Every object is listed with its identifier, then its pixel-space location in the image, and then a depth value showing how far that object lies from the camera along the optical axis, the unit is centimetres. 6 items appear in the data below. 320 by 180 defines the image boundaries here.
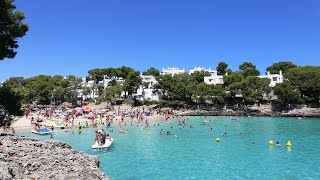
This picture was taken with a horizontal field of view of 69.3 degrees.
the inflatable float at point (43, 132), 3024
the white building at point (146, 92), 6180
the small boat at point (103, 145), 2200
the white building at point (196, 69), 8673
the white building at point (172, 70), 8529
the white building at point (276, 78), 6449
